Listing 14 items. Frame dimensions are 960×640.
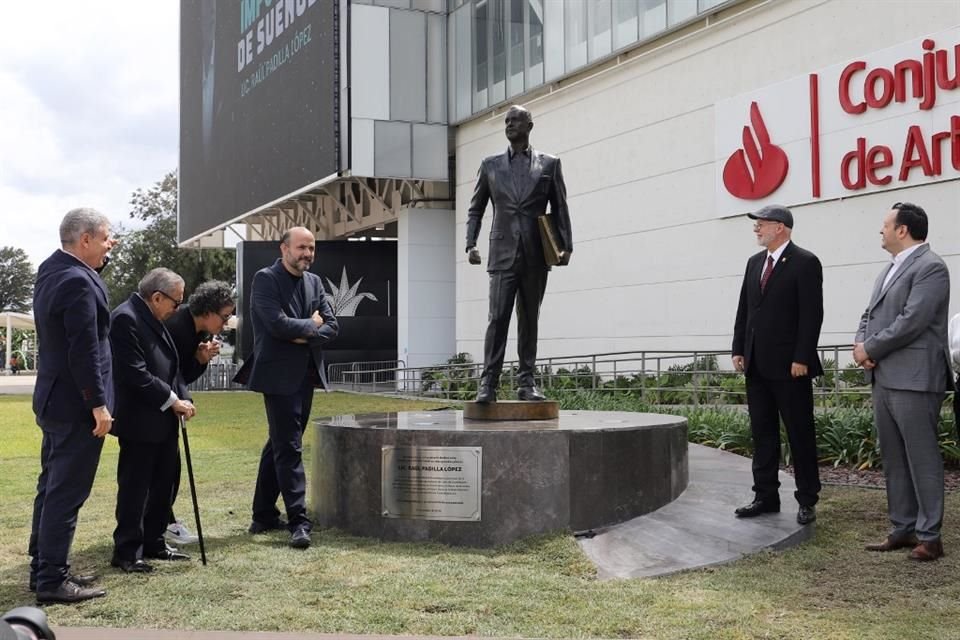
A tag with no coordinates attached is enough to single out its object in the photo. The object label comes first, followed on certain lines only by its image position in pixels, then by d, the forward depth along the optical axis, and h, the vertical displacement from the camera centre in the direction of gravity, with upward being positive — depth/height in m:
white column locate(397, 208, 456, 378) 30.83 +2.07
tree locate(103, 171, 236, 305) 53.69 +5.39
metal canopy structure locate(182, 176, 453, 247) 31.05 +5.34
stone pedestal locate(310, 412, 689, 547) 6.60 -0.83
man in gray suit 6.07 -0.14
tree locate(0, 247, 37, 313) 100.44 +7.79
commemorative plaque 6.62 -0.86
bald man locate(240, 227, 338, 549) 6.70 -0.01
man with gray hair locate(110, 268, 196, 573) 6.00 -0.26
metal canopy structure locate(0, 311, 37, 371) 51.53 +1.89
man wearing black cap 6.78 -0.02
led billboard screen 29.73 +8.66
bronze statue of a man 7.85 +0.98
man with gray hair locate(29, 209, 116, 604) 5.27 -0.16
